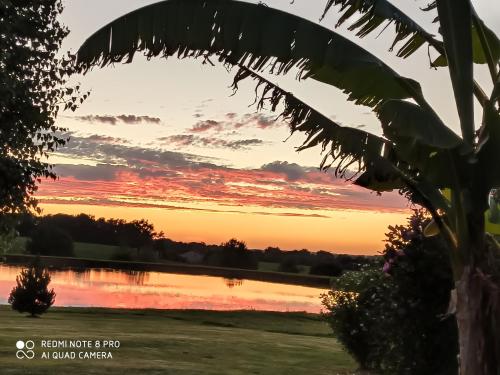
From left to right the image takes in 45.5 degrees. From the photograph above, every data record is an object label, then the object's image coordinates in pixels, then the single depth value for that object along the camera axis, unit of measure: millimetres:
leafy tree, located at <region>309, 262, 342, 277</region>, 29066
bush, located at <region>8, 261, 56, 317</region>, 22219
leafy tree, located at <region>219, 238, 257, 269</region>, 43569
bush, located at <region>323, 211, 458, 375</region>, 10539
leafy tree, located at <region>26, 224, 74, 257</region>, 37000
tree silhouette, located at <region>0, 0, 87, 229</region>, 11188
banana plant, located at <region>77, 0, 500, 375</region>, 6383
